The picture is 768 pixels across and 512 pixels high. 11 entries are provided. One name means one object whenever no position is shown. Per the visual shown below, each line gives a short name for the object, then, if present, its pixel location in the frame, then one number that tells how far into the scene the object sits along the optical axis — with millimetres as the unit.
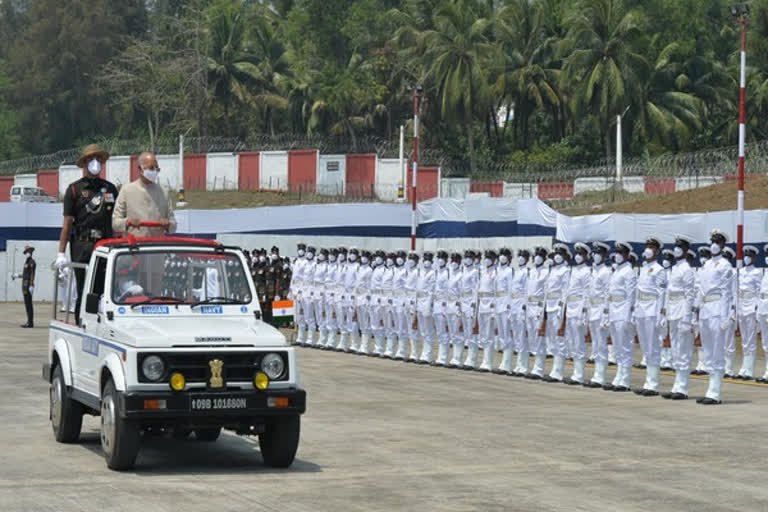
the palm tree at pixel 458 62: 69438
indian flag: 11883
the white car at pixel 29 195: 68062
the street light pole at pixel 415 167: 37969
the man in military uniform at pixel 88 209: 14297
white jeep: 11539
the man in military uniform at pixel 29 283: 34469
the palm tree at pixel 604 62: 65812
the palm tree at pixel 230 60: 81875
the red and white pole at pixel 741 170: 25047
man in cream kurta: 13672
